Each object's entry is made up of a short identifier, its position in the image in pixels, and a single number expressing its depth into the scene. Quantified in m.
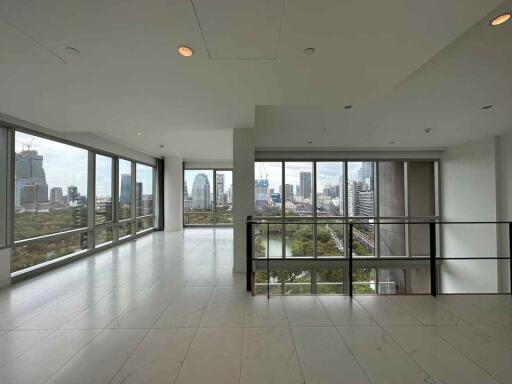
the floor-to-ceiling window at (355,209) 7.38
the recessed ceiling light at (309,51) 2.02
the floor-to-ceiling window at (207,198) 10.01
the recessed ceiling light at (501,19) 1.83
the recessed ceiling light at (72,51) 2.01
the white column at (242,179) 4.41
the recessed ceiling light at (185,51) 2.00
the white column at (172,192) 8.97
